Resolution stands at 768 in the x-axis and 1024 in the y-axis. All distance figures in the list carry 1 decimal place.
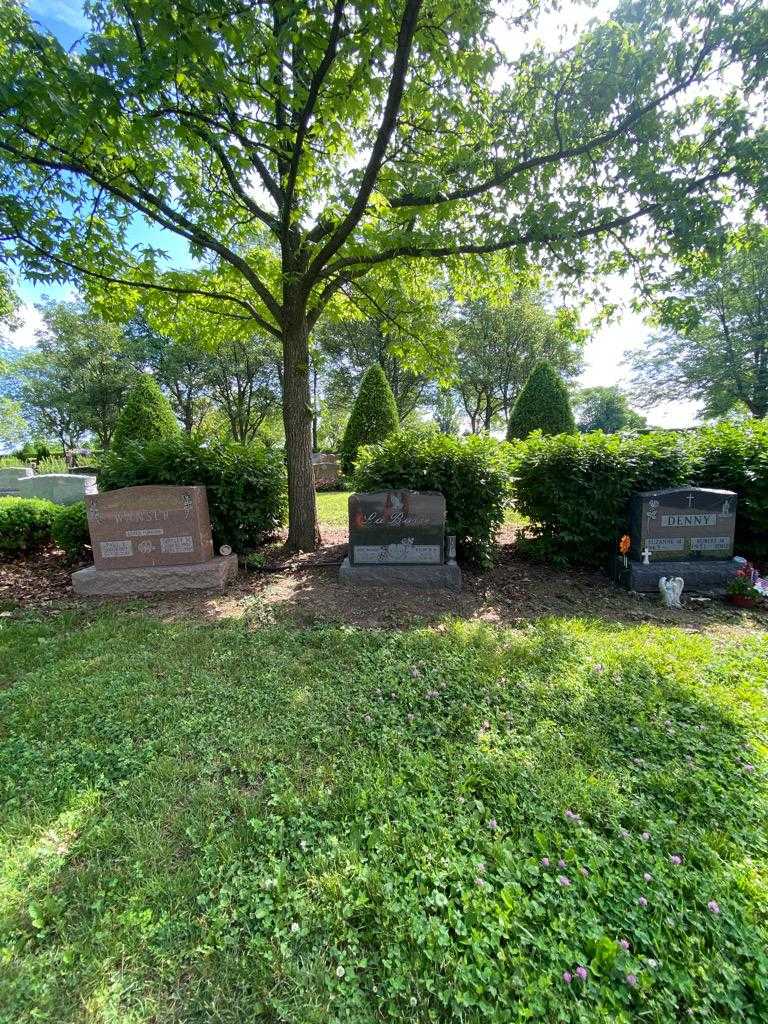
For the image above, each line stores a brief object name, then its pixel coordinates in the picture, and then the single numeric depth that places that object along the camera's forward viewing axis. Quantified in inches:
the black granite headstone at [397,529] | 202.5
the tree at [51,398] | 1114.7
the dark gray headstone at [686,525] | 199.0
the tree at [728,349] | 835.4
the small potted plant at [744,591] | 177.2
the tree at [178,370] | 1063.6
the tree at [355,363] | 958.4
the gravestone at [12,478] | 502.9
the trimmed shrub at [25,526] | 255.3
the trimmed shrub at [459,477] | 211.9
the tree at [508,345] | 919.0
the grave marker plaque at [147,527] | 205.8
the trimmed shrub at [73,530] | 235.9
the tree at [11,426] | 935.7
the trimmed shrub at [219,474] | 224.1
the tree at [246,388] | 1039.0
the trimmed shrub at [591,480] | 211.8
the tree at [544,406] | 565.0
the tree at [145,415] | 422.0
